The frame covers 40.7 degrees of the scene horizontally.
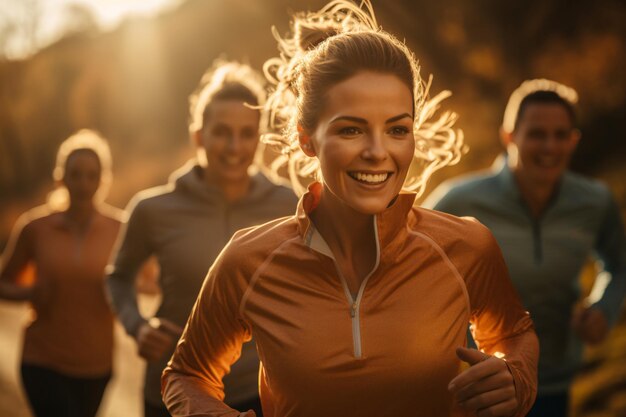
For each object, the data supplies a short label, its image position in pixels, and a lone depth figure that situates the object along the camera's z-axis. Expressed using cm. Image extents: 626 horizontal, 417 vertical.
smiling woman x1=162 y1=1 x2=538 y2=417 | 259
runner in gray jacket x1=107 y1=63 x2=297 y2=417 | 459
